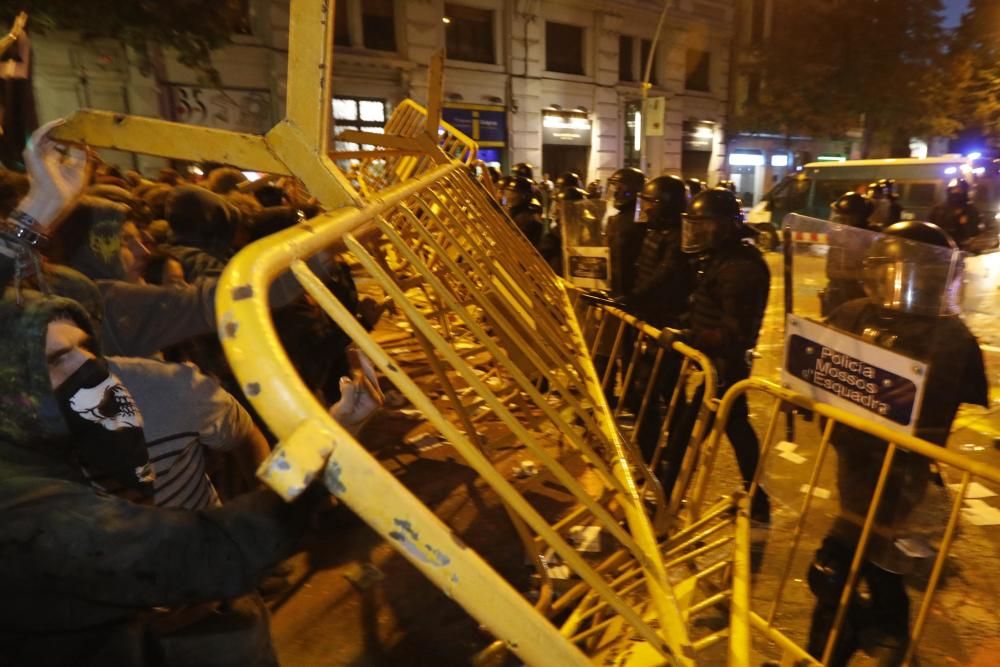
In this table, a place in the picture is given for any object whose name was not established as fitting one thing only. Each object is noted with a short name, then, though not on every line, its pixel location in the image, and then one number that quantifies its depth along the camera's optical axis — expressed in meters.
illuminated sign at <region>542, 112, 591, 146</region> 21.48
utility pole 18.18
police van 11.53
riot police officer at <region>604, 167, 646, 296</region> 4.88
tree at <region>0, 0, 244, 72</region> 10.13
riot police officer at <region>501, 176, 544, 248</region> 6.16
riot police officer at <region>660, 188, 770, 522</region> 3.34
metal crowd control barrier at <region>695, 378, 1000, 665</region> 1.79
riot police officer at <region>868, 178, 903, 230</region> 8.66
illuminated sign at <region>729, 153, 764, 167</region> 28.90
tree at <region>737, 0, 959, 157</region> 22.53
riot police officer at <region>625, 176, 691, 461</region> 4.29
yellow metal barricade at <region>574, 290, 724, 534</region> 2.75
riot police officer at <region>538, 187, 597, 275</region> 6.20
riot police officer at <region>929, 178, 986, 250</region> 10.07
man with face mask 1.11
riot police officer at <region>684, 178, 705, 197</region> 6.84
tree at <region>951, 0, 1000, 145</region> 22.95
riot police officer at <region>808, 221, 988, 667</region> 2.03
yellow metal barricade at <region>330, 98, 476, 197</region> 5.65
